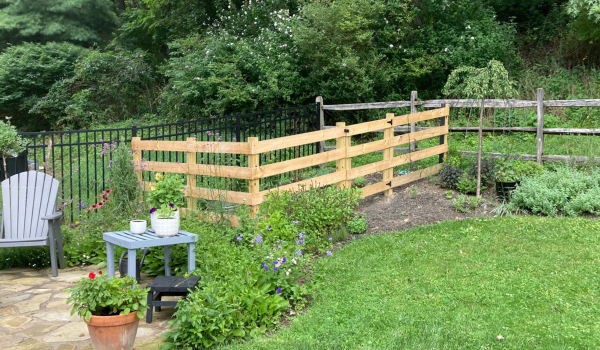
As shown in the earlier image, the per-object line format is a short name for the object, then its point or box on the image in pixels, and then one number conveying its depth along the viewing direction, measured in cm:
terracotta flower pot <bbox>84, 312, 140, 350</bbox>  338
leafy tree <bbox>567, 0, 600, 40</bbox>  1025
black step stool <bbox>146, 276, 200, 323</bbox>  405
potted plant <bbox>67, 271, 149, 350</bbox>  338
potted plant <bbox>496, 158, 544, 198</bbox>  681
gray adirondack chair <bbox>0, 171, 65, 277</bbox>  576
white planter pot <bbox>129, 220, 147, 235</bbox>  479
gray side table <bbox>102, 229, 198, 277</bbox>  450
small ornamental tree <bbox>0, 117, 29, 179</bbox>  573
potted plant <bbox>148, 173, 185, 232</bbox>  475
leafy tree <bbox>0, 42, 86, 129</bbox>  1841
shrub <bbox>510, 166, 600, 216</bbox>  614
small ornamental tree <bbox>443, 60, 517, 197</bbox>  680
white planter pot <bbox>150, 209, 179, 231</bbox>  470
